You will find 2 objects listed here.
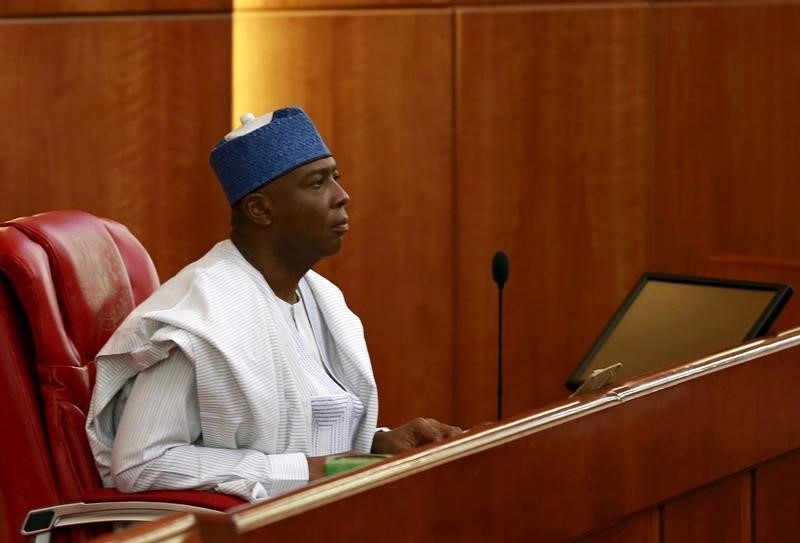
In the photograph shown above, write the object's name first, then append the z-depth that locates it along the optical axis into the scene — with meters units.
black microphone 6.09
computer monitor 6.60
